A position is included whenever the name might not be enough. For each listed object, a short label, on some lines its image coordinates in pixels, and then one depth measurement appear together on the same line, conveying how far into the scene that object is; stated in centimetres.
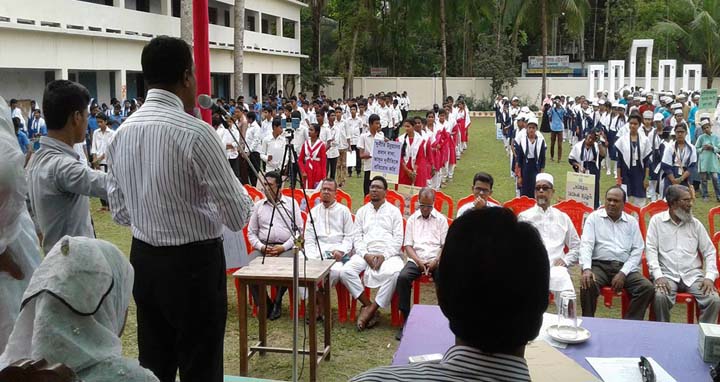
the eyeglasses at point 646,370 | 291
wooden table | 457
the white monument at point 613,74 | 2644
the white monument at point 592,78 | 2892
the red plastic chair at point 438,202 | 771
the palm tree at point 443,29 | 3075
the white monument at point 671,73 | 2711
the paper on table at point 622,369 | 302
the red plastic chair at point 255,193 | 774
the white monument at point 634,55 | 2531
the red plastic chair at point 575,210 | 741
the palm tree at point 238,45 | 2019
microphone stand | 314
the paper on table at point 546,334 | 347
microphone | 295
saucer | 346
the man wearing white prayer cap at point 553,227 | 634
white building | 1711
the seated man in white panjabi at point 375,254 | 609
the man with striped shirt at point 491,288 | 146
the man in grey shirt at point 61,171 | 319
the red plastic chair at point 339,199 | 774
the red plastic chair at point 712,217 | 725
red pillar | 415
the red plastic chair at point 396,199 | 788
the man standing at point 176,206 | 283
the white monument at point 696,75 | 2682
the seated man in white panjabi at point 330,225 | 671
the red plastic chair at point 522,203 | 736
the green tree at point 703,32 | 3381
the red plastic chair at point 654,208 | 715
